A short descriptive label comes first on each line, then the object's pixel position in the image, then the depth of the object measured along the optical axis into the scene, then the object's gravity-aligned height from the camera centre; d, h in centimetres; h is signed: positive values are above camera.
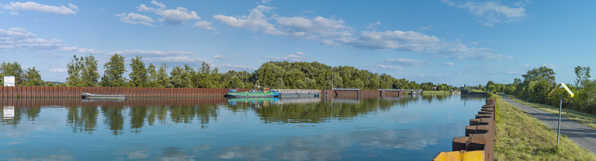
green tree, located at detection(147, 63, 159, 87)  9628 +279
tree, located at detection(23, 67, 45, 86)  8249 +109
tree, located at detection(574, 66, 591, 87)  6750 +195
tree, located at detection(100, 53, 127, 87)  8856 +256
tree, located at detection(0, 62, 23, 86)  9081 +345
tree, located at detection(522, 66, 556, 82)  16788 +448
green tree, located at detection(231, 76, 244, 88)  11456 -28
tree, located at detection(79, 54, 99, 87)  8731 +278
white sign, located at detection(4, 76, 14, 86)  7850 +29
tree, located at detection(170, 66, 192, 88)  9946 +99
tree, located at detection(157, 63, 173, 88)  9909 +131
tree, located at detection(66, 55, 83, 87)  8550 +220
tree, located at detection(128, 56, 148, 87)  9144 +266
